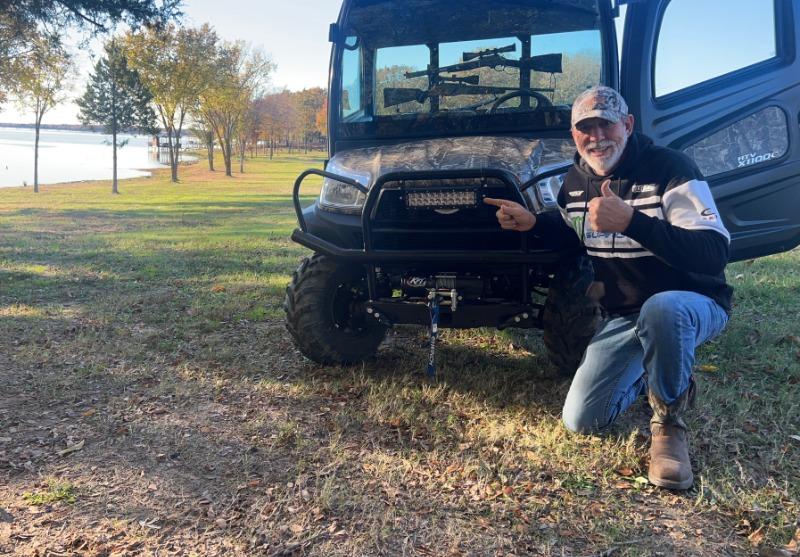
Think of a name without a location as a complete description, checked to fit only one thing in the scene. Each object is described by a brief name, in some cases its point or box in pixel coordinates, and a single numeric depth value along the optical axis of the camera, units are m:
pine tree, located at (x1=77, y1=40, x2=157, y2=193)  30.89
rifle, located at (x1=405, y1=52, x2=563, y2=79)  4.07
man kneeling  2.69
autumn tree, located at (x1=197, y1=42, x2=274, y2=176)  35.41
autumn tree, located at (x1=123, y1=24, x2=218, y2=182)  31.02
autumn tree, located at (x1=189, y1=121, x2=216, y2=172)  44.00
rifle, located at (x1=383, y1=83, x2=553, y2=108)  4.17
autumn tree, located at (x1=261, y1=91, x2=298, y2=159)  61.27
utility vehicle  3.33
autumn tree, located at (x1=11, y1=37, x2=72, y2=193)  21.80
